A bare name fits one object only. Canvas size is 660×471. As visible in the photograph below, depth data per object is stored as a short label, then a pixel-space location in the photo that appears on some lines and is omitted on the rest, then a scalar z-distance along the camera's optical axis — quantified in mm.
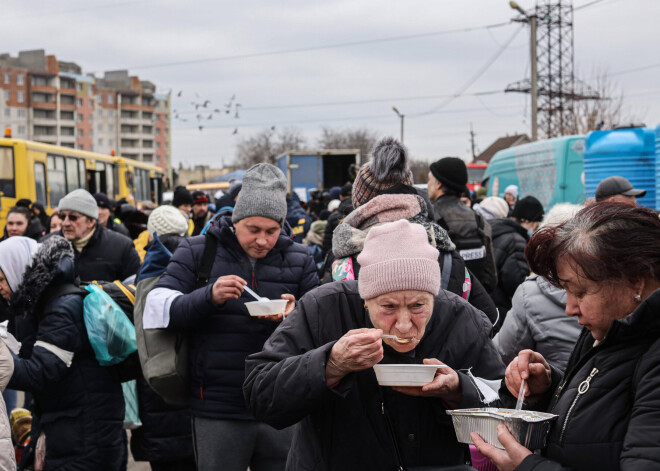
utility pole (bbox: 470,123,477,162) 84812
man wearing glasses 6590
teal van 13164
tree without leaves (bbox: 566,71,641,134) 30375
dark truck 22266
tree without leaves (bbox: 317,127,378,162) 75812
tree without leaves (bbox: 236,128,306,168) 81188
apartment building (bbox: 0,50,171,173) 112625
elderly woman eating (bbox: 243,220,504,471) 2377
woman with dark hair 1728
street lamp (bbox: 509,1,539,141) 22391
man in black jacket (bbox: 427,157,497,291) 5133
